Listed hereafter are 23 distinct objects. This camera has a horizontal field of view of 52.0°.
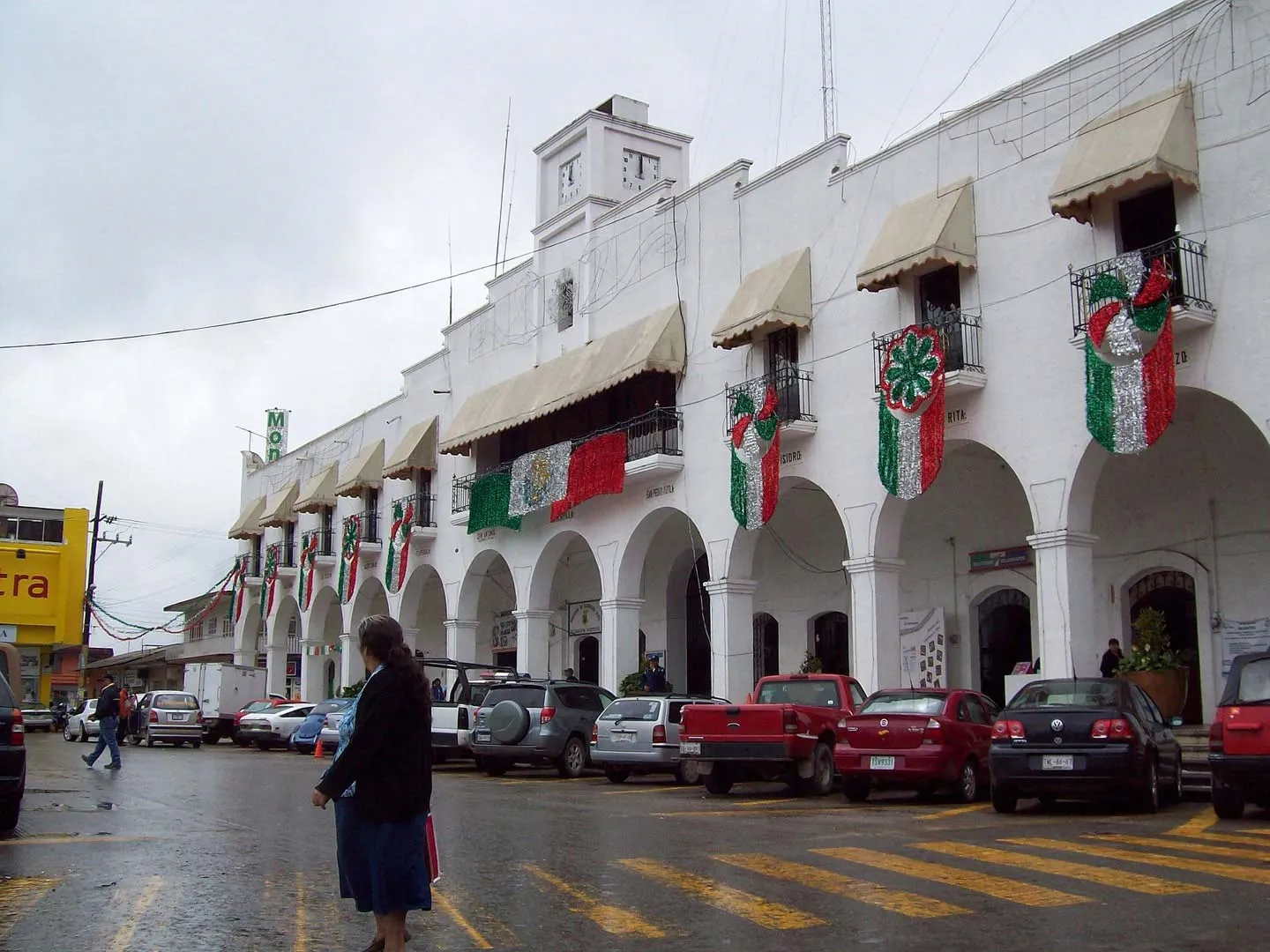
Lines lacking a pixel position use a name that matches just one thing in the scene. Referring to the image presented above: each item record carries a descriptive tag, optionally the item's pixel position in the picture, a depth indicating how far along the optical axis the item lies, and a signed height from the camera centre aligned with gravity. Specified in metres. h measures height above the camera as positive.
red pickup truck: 16.17 -0.58
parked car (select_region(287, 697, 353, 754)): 30.58 -0.89
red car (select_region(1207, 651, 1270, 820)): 11.68 -0.37
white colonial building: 16.61 +5.05
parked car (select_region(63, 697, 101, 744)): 36.00 -1.07
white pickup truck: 23.48 -0.51
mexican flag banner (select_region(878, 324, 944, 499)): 19.27 +4.20
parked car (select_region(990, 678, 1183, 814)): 12.76 -0.48
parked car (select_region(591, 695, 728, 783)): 18.86 -0.65
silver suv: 20.62 -0.53
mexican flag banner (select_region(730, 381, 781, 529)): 22.36 +4.11
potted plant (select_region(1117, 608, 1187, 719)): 17.89 +0.41
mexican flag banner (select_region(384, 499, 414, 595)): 35.31 +3.87
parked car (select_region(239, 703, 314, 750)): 33.47 -0.91
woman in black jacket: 6.03 -0.50
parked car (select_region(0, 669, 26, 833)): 11.52 -0.68
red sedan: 14.80 -0.58
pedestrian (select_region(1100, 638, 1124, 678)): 18.20 +0.50
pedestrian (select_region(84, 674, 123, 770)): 21.19 -0.49
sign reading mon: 55.50 +10.71
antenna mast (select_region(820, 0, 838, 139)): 22.94 +10.61
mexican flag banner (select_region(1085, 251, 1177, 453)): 16.23 +4.29
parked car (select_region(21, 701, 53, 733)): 44.19 -1.01
